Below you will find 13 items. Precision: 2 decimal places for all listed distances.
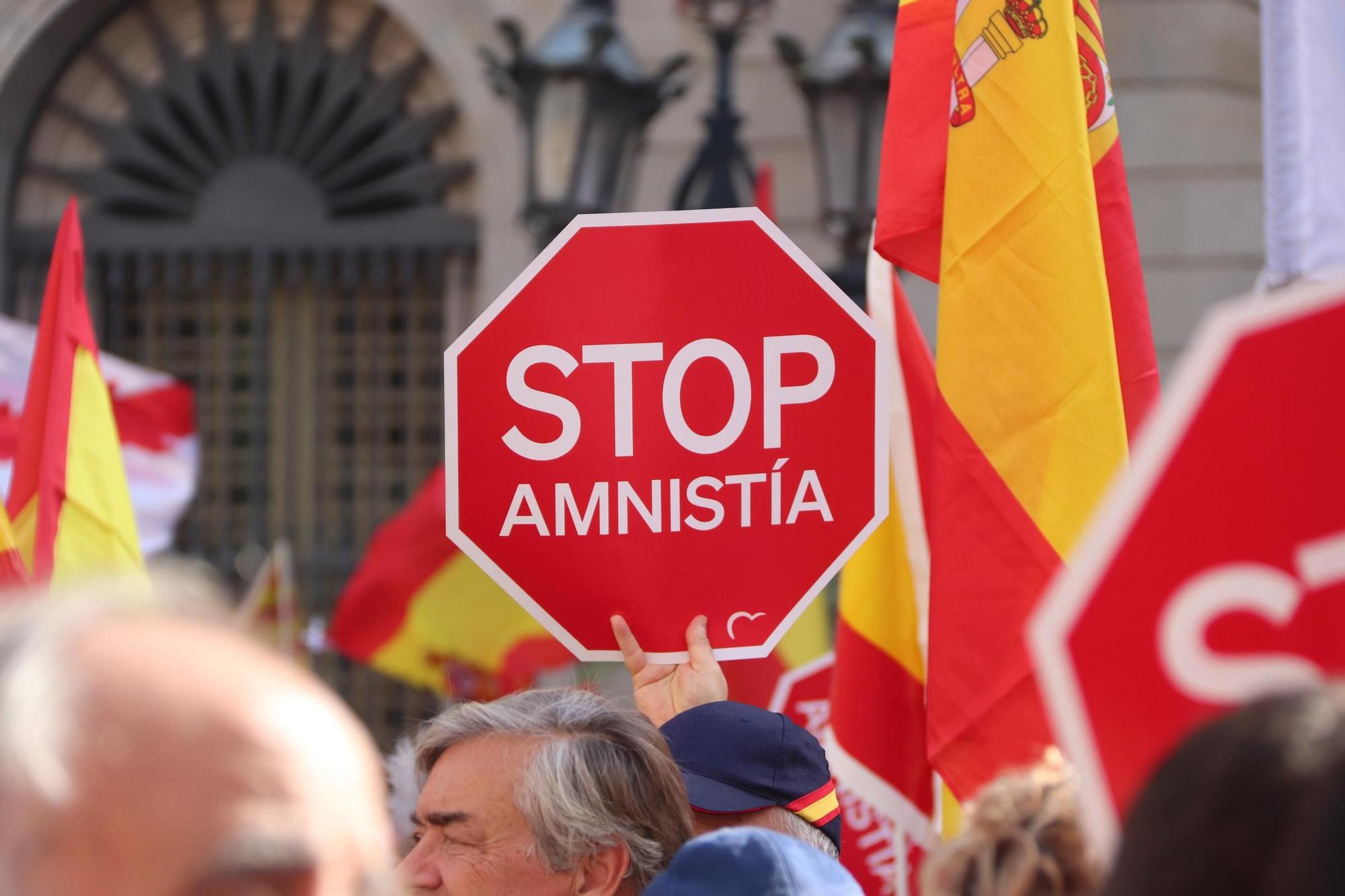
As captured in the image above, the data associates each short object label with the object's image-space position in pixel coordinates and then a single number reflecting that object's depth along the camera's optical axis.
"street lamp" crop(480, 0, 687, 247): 12.48
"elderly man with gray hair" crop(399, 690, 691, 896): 4.75
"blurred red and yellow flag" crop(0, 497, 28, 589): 5.88
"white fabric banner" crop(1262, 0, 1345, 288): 5.91
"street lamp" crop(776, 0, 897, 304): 12.09
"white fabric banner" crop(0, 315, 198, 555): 11.98
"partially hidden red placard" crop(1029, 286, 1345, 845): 2.33
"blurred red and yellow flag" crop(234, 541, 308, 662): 12.92
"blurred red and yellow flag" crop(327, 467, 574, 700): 13.54
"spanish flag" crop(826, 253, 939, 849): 7.02
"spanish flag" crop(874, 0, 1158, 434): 5.93
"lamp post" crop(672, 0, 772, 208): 11.85
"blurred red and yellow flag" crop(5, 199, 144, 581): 7.17
